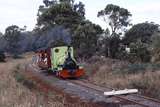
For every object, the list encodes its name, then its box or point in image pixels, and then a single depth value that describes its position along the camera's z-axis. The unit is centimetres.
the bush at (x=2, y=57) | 7162
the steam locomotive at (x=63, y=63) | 3309
